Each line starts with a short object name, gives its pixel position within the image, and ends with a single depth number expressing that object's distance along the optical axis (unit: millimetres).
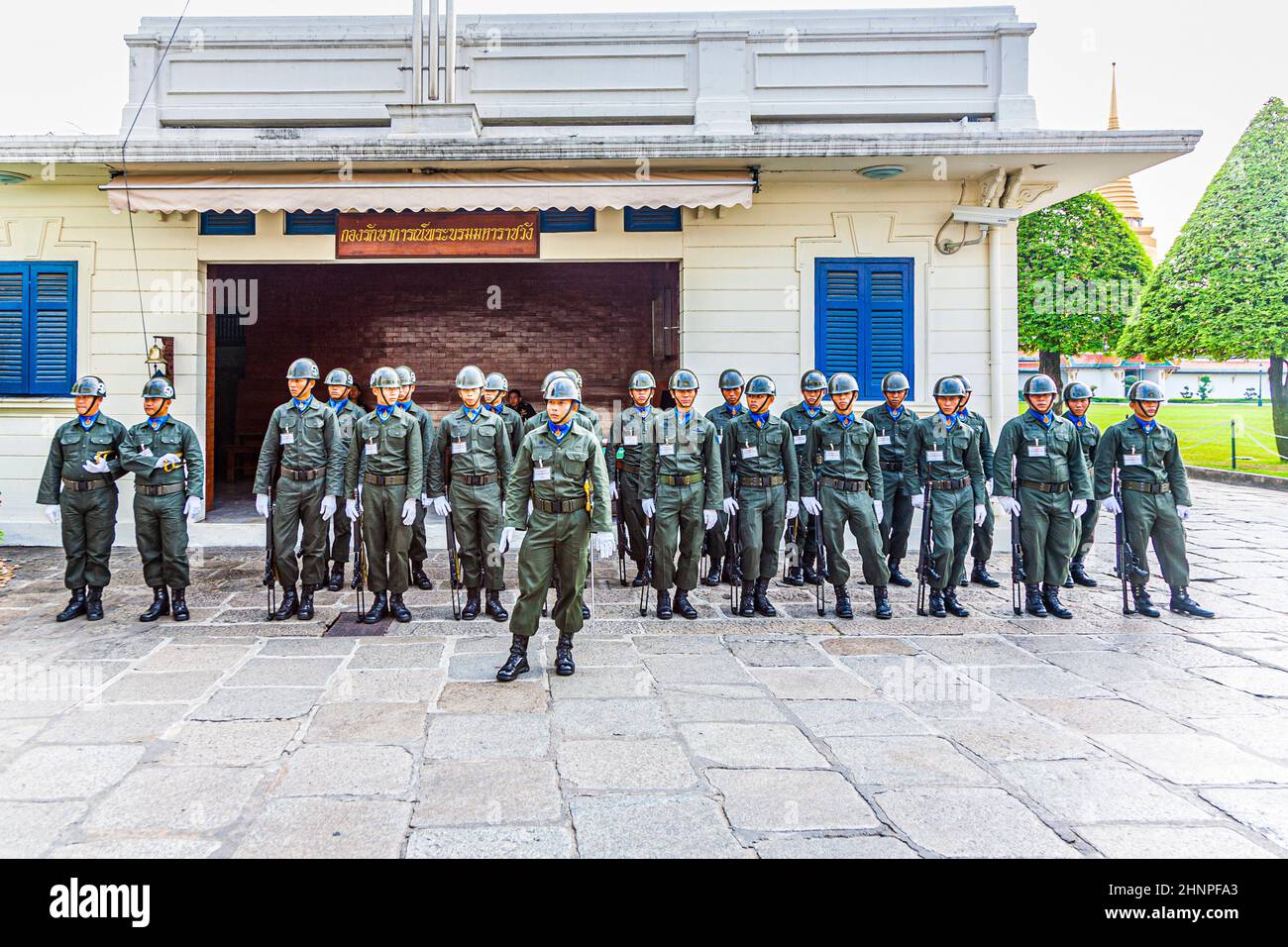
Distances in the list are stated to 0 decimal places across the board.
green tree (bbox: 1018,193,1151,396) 20844
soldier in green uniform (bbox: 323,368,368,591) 7059
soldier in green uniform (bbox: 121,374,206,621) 6504
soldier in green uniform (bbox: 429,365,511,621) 6559
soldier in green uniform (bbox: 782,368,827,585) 7504
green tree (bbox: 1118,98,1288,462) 16406
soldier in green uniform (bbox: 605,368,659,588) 7335
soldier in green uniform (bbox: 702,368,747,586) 7352
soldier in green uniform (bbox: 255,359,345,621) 6527
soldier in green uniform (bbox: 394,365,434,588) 7109
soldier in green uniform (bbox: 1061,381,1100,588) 7555
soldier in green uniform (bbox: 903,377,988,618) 6789
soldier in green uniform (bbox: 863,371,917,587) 7730
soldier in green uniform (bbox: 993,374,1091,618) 6809
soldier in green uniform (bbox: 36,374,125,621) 6527
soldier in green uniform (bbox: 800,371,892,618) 6719
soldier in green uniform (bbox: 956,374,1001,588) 7914
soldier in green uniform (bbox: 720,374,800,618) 6848
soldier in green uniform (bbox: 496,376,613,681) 5086
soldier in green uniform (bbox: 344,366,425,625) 6539
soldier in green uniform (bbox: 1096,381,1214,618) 6766
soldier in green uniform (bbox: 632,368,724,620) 6652
